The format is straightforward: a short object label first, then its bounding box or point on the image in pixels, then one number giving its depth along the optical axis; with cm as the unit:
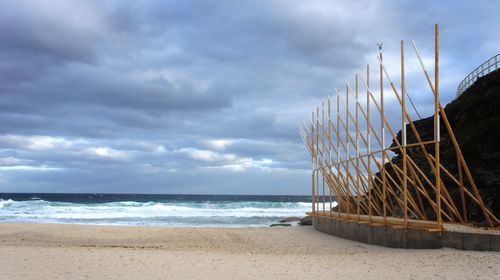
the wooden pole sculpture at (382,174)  1531
